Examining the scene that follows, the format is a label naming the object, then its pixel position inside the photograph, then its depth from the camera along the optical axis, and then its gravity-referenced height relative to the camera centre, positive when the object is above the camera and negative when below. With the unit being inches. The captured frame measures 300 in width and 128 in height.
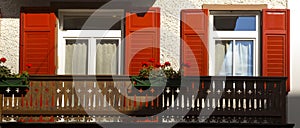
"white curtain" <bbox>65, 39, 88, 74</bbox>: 682.2 +13.4
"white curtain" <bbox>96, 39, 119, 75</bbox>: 682.2 +14.3
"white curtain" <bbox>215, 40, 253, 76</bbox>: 677.9 +12.1
